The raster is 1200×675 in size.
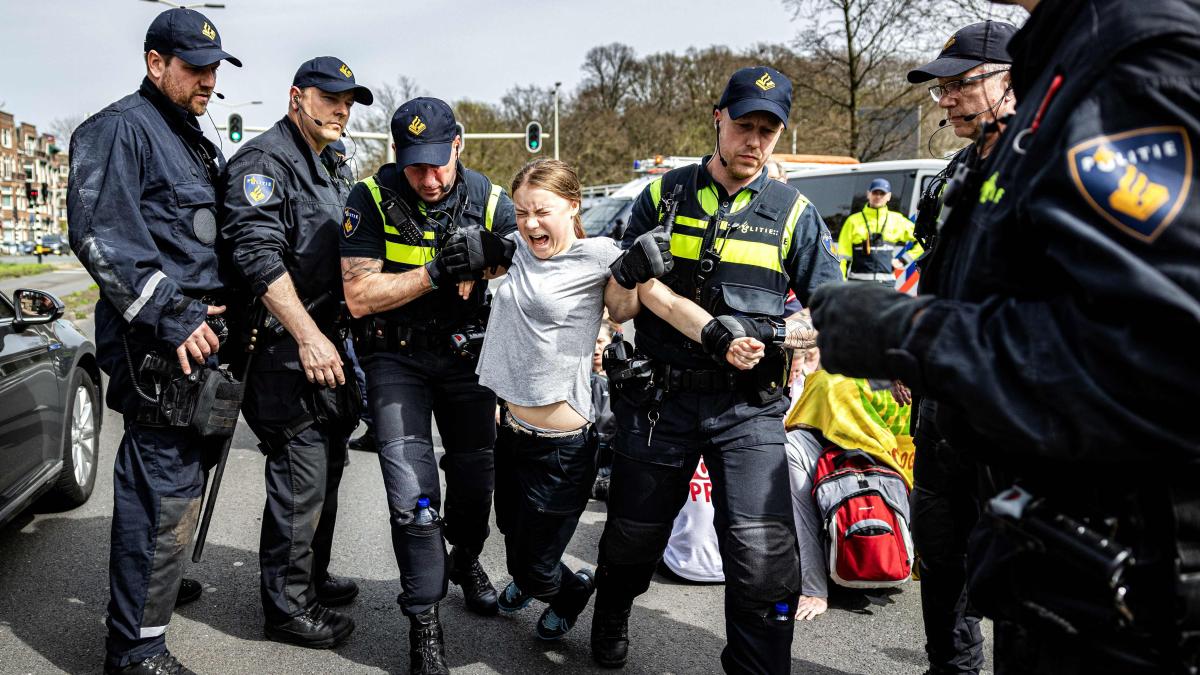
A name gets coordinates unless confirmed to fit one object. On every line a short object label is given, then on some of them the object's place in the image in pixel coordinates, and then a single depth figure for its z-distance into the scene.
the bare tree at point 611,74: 50.53
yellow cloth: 4.08
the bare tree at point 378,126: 32.37
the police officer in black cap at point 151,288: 3.03
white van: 10.57
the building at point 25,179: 80.88
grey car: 4.07
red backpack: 3.76
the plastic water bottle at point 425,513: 3.21
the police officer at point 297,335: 3.32
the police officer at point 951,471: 2.76
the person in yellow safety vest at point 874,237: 10.33
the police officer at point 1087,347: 1.30
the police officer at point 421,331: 3.23
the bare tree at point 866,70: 19.16
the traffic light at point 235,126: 21.83
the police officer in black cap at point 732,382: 2.87
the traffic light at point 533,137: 23.19
